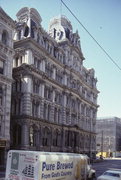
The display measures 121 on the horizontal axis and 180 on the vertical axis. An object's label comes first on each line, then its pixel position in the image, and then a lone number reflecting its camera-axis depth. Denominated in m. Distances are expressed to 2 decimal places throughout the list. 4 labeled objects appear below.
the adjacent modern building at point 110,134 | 131.25
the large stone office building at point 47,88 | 47.53
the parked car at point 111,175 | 22.09
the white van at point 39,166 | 17.33
